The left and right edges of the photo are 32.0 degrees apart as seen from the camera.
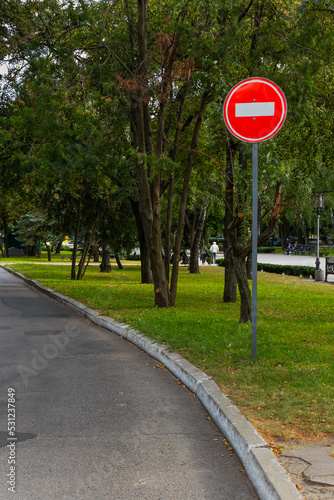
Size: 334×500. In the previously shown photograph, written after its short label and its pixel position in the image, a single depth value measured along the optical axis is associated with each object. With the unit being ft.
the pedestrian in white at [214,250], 146.00
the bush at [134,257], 173.85
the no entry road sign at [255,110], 22.89
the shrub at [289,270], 90.22
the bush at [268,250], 229.45
